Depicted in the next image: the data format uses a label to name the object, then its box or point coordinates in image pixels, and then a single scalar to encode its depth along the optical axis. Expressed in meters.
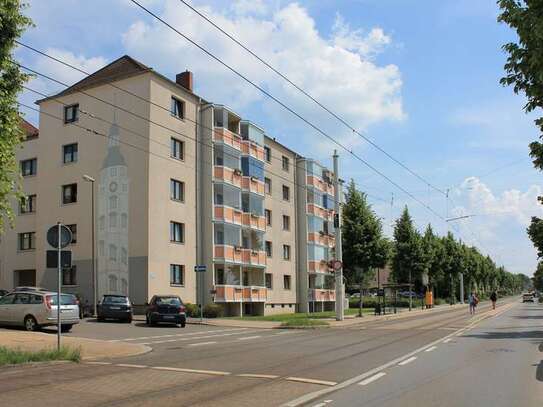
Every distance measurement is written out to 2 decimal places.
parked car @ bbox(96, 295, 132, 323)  30.64
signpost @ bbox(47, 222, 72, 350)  14.51
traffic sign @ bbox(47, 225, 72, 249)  14.59
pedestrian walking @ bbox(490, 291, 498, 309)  55.11
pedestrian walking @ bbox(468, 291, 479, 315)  46.50
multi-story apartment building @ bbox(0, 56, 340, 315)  37.22
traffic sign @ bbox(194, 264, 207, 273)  31.84
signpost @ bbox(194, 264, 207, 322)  31.86
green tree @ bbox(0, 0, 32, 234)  12.58
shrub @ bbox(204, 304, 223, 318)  37.25
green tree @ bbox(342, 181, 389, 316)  42.34
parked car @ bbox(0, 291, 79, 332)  23.42
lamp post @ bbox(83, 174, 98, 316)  36.91
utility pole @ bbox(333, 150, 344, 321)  35.31
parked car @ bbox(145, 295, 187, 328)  29.14
